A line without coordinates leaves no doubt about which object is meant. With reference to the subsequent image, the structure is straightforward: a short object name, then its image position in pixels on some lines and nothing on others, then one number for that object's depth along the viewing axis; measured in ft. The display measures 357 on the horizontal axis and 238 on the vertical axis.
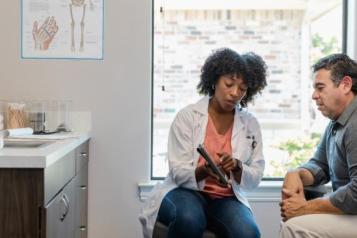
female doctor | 6.35
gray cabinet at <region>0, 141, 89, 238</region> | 4.79
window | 8.97
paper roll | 7.00
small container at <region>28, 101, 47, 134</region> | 8.13
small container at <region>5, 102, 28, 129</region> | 7.89
